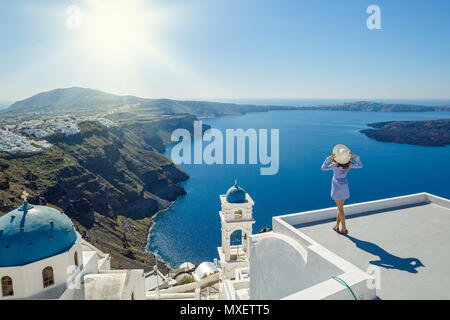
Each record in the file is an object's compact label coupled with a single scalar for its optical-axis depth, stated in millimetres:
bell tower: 16875
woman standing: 6289
